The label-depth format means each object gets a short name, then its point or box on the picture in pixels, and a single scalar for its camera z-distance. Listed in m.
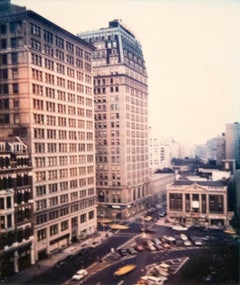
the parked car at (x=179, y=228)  102.06
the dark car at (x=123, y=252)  79.03
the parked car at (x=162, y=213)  121.78
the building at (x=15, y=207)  64.94
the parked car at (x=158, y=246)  84.06
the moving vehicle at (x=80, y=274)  64.64
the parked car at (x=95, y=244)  86.21
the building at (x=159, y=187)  144.50
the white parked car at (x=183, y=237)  91.38
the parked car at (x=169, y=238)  89.34
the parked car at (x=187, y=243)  86.37
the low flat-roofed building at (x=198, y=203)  108.31
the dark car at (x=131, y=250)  80.25
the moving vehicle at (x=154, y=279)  61.88
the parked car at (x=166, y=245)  84.49
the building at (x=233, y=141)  188.62
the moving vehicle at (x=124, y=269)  66.57
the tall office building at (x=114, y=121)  119.94
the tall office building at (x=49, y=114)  75.38
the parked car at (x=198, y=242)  86.51
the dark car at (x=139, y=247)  82.44
